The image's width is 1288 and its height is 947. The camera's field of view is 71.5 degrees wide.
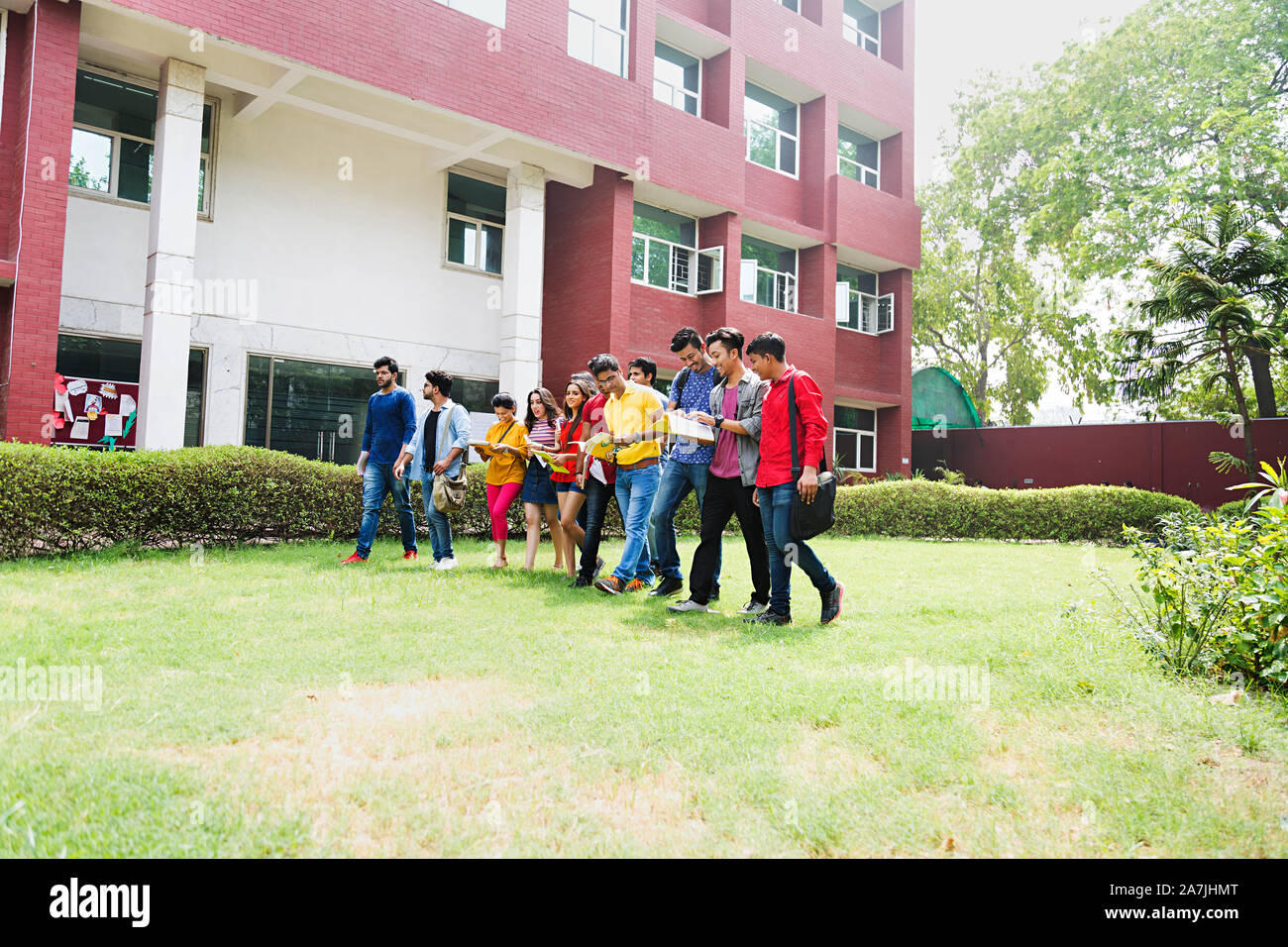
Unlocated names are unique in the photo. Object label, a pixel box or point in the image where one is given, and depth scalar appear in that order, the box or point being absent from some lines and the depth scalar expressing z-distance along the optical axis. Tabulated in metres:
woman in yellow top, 8.03
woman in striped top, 7.99
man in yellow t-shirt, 6.79
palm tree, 17.31
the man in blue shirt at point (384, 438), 8.45
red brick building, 10.80
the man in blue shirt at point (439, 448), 8.06
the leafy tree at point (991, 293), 29.58
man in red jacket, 5.77
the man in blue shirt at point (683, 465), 6.68
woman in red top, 7.60
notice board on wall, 11.32
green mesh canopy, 25.48
